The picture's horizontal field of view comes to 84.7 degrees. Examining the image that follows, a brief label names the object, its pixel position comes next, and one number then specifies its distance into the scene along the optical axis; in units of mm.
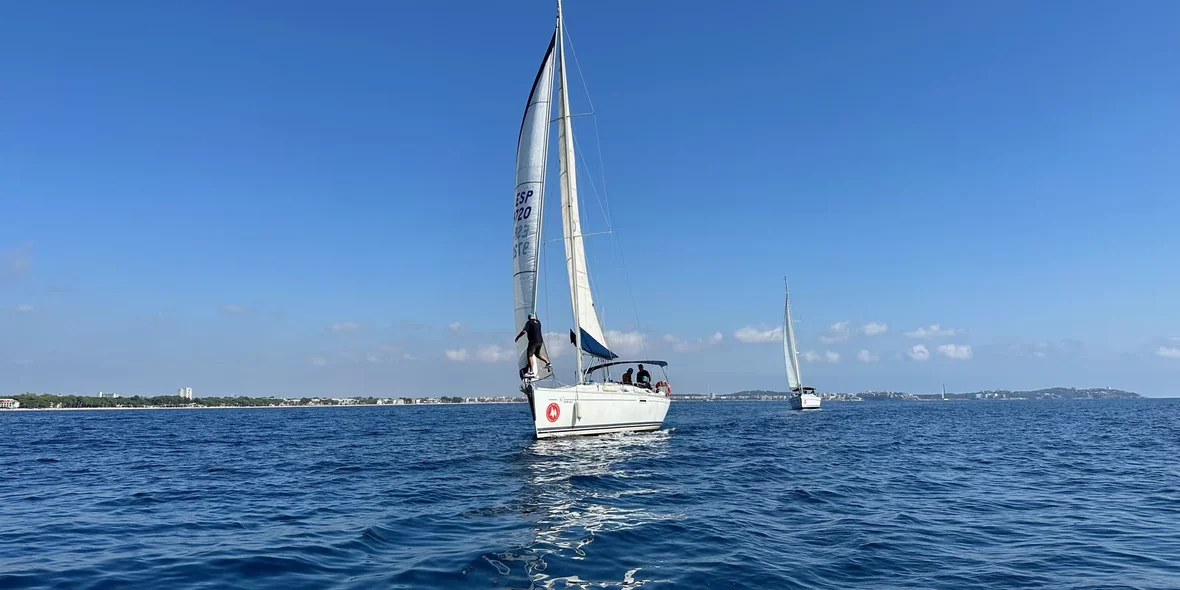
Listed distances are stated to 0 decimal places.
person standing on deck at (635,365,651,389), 30725
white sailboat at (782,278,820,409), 68812
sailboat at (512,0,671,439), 23875
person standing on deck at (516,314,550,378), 22953
